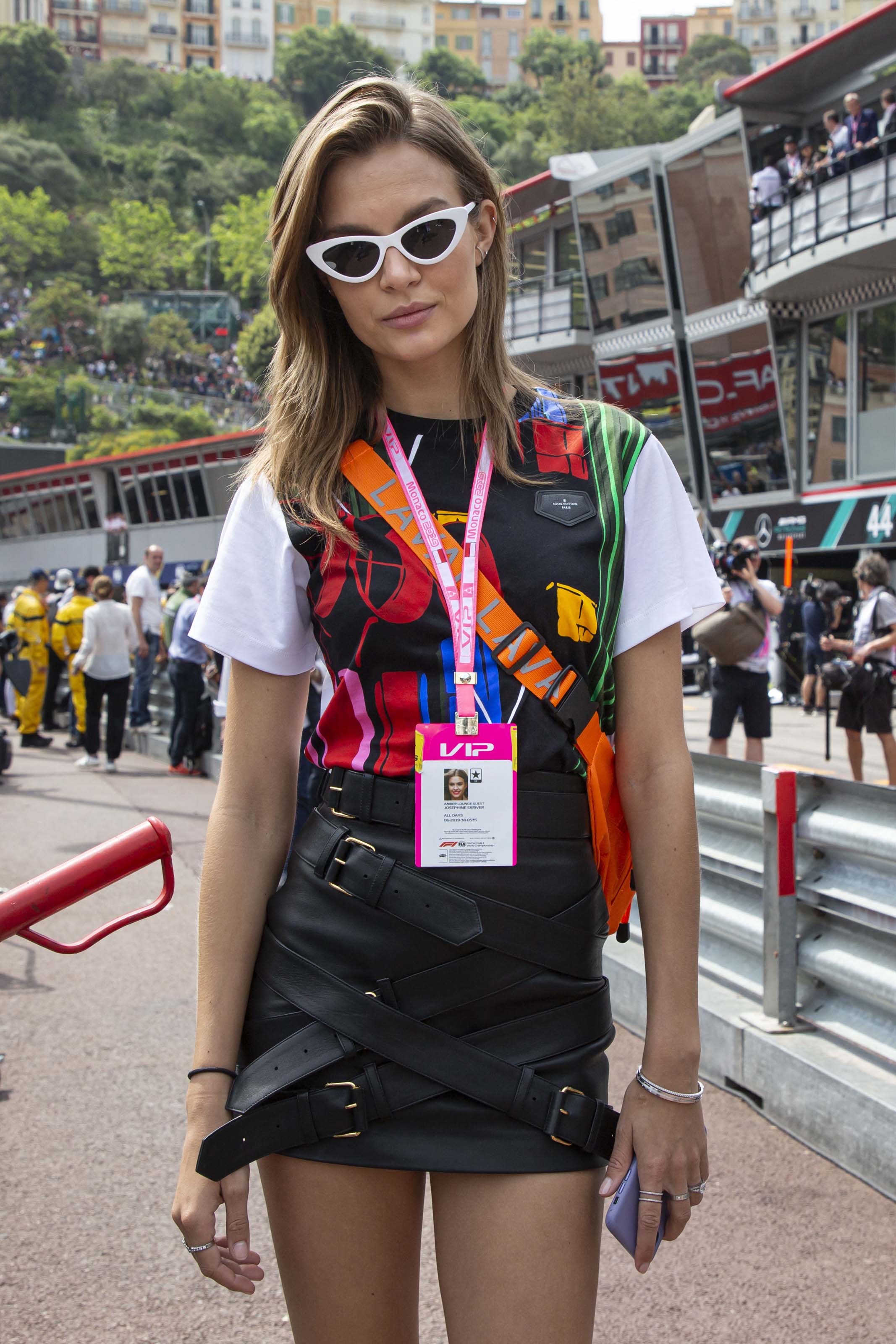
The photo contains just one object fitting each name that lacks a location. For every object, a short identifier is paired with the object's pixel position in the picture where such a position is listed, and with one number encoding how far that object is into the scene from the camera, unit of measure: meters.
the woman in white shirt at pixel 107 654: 12.61
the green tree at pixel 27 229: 129.25
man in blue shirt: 12.25
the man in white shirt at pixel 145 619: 15.31
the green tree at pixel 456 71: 149.00
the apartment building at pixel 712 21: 157.50
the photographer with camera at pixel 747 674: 9.20
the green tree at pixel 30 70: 145.88
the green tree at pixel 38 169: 138.62
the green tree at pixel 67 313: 123.31
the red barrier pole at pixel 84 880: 2.32
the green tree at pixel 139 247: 128.88
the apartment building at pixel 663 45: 157.38
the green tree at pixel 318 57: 150.50
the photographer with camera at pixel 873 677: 9.88
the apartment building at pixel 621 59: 160.12
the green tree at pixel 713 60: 139.38
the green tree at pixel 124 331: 119.06
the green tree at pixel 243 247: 126.06
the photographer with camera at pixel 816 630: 18.75
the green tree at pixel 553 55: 154.62
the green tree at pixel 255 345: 106.00
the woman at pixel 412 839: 1.51
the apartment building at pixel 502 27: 167.88
